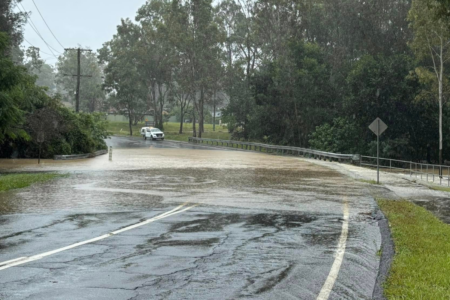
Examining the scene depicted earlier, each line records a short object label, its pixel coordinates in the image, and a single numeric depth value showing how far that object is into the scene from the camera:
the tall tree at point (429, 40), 52.13
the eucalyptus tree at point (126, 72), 102.00
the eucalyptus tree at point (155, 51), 96.17
